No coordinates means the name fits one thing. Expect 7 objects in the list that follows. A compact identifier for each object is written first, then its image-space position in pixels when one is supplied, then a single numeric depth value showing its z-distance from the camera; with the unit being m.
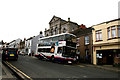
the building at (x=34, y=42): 39.29
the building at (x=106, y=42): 12.46
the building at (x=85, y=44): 15.71
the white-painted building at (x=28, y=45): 40.03
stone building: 25.27
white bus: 13.25
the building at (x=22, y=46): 49.27
